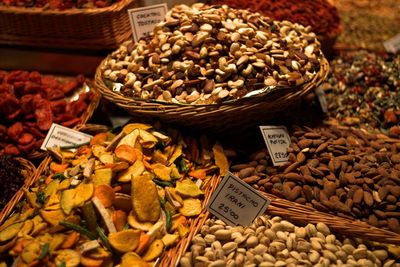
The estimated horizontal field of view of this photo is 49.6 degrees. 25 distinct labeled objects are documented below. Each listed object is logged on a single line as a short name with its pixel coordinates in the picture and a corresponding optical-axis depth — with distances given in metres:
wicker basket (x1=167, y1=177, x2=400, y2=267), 1.37
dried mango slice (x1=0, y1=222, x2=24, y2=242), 1.33
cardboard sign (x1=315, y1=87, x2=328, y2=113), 2.16
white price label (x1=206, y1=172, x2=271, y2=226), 1.48
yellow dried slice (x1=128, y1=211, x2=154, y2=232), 1.37
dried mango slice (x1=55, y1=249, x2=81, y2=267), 1.24
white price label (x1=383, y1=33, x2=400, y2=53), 2.62
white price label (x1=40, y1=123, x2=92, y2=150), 1.84
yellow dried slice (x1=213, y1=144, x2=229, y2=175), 1.67
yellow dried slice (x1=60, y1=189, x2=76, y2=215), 1.32
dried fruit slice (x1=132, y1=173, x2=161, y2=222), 1.38
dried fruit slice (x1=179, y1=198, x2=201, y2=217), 1.48
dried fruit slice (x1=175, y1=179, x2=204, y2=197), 1.52
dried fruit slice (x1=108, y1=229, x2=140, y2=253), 1.29
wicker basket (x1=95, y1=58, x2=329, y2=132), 1.60
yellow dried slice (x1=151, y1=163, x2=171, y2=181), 1.53
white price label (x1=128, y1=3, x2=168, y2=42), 2.04
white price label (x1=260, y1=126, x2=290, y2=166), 1.68
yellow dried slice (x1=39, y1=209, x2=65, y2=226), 1.32
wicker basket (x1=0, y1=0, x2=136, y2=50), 2.23
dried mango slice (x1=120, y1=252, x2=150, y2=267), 1.27
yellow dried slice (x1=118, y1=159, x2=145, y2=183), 1.45
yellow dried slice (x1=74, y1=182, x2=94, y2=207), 1.33
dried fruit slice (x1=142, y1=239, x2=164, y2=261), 1.32
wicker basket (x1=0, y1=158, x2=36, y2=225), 1.55
